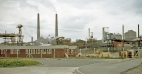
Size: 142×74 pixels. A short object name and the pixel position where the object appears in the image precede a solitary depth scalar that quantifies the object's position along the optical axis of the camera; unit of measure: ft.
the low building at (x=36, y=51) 170.09
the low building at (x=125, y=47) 223.30
